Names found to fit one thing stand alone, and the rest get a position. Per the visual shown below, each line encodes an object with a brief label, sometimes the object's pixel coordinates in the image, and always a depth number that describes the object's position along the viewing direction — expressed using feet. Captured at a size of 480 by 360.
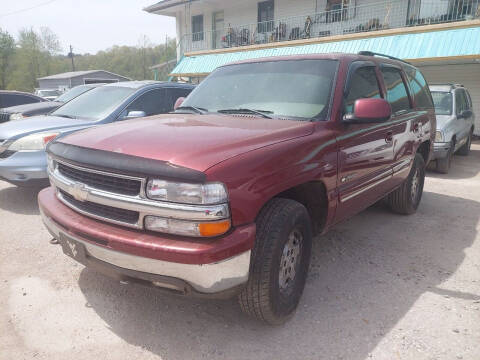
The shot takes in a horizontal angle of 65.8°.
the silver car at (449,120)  24.01
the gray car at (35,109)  26.71
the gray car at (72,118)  14.79
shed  146.20
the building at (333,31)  38.22
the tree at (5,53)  169.99
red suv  6.48
